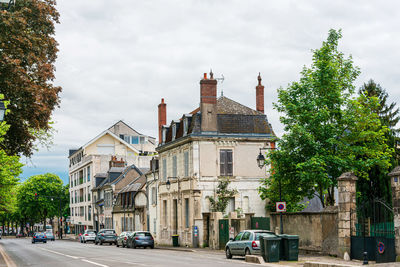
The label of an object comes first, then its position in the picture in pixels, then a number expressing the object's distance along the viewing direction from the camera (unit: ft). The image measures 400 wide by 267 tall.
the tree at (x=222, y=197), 135.85
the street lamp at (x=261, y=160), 98.58
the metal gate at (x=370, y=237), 65.31
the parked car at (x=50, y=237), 258.69
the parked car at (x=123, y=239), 152.35
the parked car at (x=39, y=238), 215.31
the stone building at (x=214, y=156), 137.69
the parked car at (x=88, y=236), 214.07
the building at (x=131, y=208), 194.59
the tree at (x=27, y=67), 79.87
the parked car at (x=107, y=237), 180.24
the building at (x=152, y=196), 174.09
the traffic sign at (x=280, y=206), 90.99
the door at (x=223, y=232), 116.26
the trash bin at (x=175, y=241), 147.54
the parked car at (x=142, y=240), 142.20
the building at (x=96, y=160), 289.74
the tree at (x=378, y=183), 134.82
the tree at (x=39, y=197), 343.87
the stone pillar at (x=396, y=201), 64.90
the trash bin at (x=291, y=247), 78.72
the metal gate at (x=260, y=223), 108.68
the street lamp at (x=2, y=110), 53.16
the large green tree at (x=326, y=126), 104.78
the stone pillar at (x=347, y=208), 75.87
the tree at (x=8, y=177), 138.66
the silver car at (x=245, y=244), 85.40
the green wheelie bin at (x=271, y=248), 77.05
